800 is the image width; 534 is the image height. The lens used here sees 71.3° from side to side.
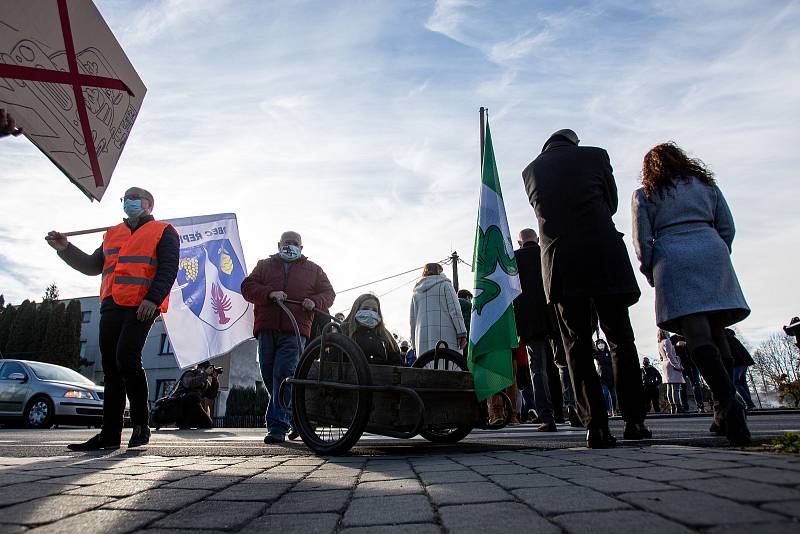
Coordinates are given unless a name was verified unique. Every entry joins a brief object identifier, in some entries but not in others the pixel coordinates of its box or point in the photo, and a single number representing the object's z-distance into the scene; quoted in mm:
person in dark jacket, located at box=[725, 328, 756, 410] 7875
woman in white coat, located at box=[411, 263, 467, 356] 6531
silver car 11484
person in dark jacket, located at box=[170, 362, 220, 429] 9594
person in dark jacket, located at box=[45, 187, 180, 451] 4383
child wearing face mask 4545
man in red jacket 5484
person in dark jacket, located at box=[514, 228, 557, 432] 6246
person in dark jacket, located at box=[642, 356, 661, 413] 15031
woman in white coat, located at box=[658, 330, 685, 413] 11562
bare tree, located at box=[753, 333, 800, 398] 49588
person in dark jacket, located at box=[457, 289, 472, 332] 7875
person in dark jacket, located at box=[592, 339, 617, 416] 12586
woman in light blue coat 3328
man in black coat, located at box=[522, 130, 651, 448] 3516
